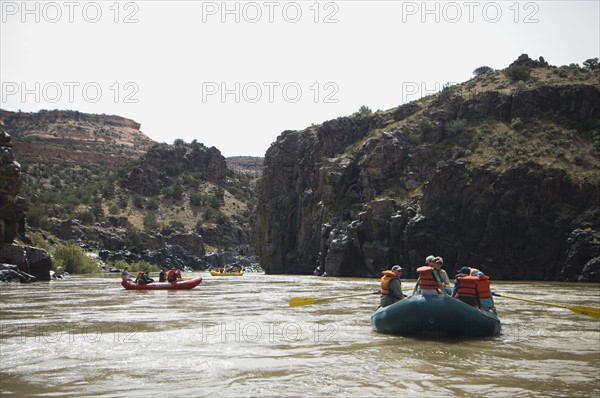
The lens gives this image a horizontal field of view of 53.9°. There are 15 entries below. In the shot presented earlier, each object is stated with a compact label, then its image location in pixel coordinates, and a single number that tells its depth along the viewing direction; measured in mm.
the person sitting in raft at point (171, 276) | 33262
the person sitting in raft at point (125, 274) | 34259
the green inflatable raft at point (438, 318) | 13070
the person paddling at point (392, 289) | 15289
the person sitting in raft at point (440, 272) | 13617
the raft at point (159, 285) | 32156
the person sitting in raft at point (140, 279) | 32903
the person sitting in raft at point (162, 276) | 35769
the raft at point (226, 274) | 62844
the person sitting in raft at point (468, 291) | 14234
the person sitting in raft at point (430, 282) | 13305
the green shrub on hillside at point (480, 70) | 97031
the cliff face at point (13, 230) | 40175
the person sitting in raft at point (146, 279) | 33000
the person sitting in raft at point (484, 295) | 14672
